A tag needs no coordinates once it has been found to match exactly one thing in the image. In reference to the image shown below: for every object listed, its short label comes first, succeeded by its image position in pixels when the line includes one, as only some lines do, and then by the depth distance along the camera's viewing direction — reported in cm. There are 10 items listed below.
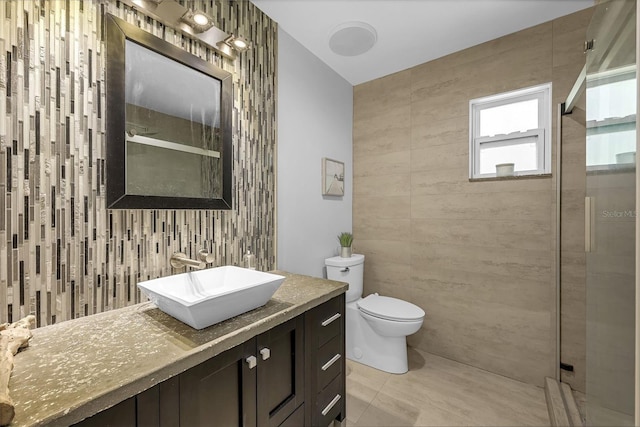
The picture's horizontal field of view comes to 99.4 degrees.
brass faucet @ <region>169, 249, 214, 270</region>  120
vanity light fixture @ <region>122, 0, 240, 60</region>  121
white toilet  198
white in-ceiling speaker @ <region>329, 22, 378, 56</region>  191
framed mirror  111
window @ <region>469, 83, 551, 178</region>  195
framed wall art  232
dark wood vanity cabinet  71
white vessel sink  88
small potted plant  243
